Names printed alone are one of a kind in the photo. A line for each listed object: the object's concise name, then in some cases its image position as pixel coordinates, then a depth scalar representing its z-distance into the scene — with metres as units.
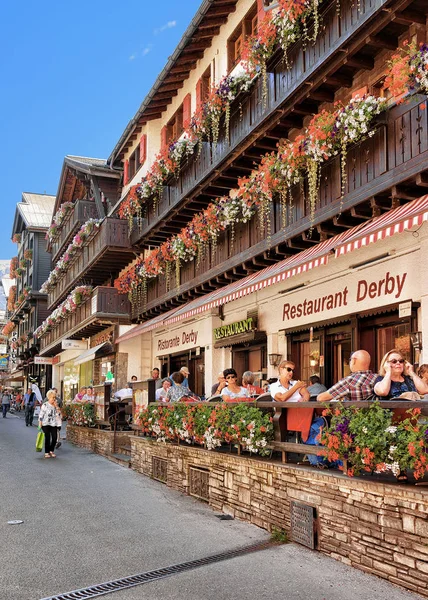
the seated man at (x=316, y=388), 12.22
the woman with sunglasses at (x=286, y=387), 8.75
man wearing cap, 16.34
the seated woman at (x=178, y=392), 14.09
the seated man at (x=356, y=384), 7.12
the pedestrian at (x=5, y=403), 47.88
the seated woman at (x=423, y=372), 10.37
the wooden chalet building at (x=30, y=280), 62.41
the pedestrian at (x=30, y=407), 35.78
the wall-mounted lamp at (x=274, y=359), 17.66
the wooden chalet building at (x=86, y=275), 28.45
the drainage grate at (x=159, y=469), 12.68
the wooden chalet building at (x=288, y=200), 11.22
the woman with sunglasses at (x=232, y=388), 11.96
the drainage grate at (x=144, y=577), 5.90
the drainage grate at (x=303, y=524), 7.11
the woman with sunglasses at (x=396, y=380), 6.76
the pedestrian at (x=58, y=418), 17.95
